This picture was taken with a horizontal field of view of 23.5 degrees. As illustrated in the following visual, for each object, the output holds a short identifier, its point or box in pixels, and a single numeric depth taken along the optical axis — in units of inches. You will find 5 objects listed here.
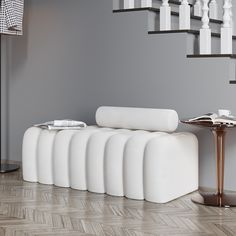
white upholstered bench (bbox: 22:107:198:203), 145.5
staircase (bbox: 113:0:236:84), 161.6
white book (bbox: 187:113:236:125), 141.1
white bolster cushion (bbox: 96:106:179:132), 155.8
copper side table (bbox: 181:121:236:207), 143.7
